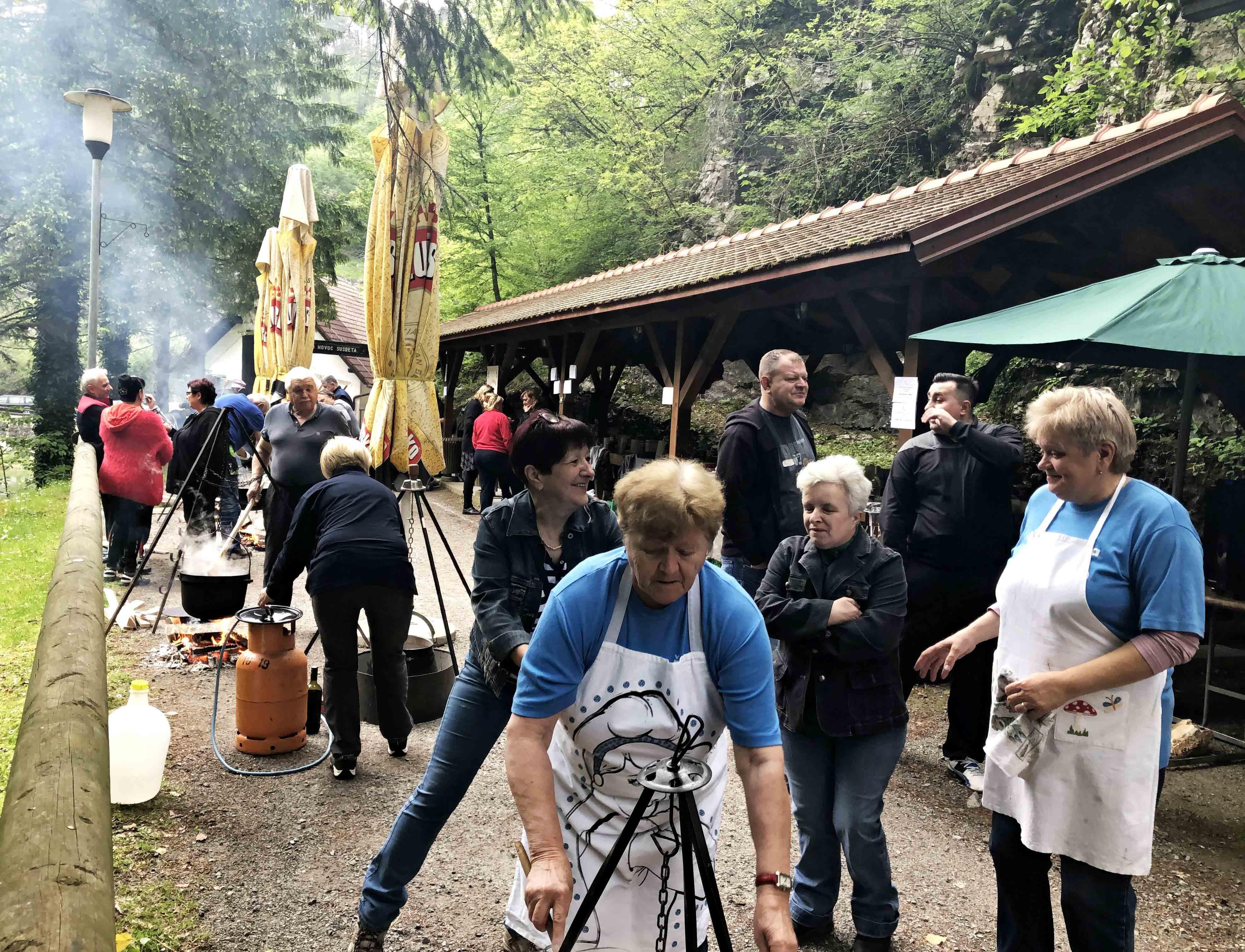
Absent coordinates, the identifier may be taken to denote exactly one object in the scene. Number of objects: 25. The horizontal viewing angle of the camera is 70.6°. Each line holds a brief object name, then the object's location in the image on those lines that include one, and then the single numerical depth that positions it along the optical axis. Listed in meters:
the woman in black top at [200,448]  7.20
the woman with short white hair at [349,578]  4.12
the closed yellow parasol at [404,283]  5.01
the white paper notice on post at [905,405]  5.95
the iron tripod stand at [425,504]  5.12
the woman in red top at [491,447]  11.46
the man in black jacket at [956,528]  4.62
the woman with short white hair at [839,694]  2.85
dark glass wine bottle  4.99
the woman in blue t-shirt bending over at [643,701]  1.78
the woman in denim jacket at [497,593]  2.74
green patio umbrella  3.96
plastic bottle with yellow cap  3.86
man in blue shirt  7.29
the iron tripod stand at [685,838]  1.62
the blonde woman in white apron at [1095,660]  2.21
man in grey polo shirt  5.98
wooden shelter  5.62
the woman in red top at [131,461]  8.08
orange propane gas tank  4.59
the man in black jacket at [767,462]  4.39
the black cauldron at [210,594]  5.28
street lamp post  9.23
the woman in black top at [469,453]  13.38
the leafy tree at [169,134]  18.19
